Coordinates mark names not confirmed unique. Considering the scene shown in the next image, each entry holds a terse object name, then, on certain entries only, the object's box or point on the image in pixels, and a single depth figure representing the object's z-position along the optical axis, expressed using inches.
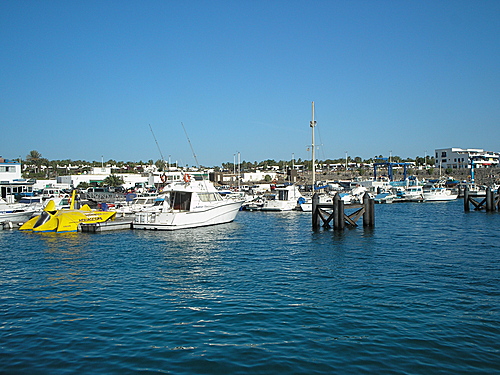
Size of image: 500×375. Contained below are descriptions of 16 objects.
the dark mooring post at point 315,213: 1568.0
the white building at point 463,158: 6230.8
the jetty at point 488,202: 2231.8
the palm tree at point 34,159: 6112.2
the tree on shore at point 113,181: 4277.1
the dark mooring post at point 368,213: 1555.1
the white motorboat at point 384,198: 3222.9
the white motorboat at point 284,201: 2410.7
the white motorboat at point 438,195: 3228.3
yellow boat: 1509.6
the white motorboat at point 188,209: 1561.3
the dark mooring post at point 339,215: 1478.7
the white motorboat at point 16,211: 1716.3
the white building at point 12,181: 2940.5
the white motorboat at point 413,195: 3257.9
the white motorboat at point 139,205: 1781.3
